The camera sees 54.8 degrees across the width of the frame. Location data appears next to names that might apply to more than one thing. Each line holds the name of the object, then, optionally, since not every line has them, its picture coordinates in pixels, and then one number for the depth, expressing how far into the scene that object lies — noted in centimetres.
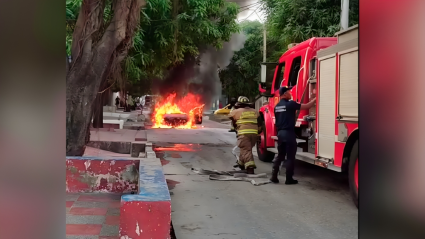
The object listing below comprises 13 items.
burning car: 2347
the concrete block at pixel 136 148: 963
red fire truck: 544
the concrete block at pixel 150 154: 709
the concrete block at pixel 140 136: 1319
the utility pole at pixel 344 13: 1042
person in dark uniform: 688
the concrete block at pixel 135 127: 2065
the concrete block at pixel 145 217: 325
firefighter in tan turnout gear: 801
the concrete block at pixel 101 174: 578
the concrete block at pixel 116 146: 1073
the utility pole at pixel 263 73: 891
